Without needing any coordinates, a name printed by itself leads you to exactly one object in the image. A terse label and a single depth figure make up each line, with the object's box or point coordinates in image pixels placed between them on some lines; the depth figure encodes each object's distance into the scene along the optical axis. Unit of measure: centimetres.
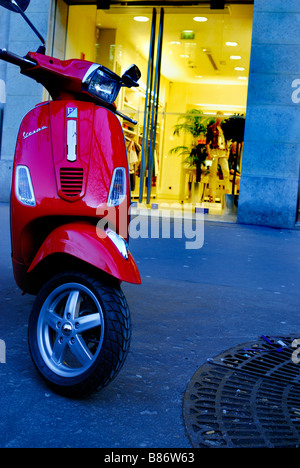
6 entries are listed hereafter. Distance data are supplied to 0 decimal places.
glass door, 1212
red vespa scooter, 247
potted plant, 1253
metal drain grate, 225
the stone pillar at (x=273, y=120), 1025
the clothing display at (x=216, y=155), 1214
